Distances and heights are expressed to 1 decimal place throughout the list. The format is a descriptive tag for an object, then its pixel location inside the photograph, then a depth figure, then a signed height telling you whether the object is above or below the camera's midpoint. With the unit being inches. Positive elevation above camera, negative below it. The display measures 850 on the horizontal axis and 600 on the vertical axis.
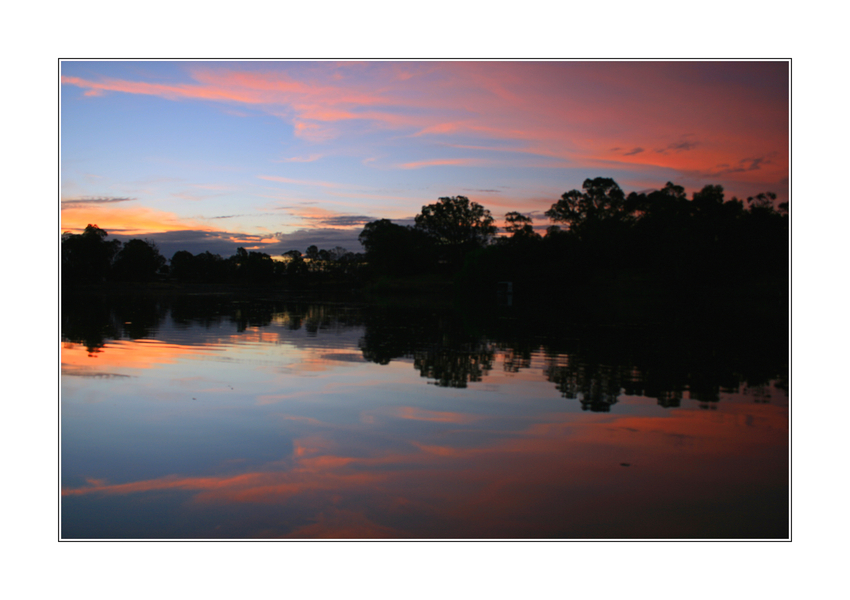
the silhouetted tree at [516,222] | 4087.1 +598.9
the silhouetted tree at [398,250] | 4244.6 +409.8
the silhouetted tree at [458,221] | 4468.5 +660.6
